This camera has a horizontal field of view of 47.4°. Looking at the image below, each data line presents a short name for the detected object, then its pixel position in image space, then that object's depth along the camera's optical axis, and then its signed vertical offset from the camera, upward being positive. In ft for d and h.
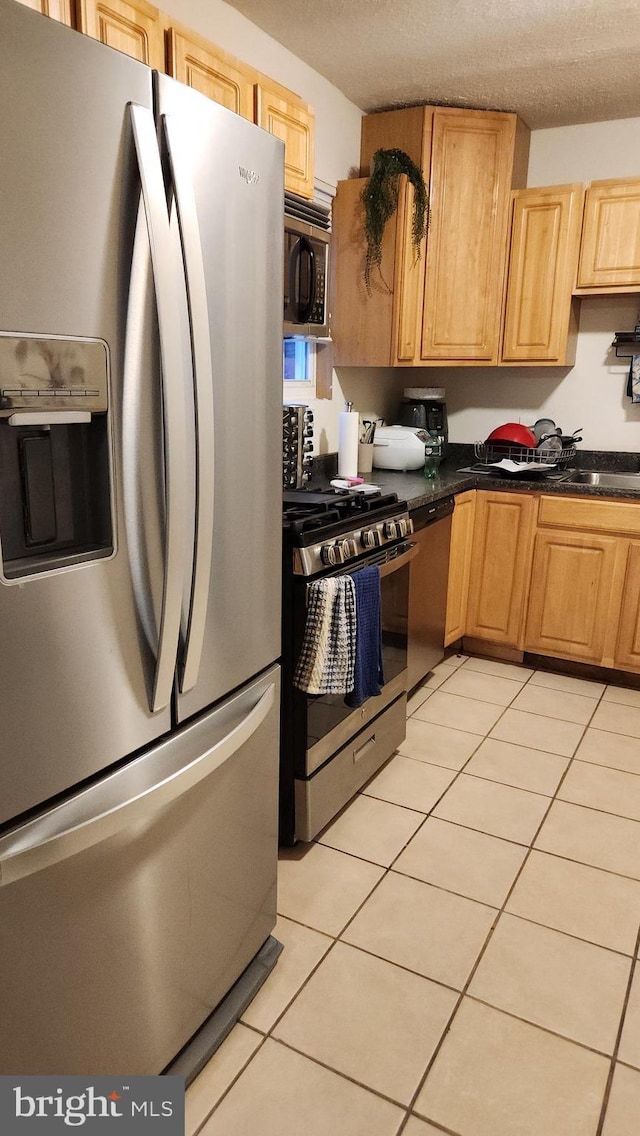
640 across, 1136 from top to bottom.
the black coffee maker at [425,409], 12.36 -0.33
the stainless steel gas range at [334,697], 6.56 -2.81
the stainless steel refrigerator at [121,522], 3.11 -0.70
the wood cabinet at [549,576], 10.64 -2.73
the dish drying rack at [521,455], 11.75 -1.02
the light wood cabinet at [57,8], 4.41 +2.24
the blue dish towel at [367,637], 6.95 -2.36
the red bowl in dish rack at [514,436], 11.93 -0.72
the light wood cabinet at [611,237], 10.48 +2.22
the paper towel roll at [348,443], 10.07 -0.75
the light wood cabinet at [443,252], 10.57 +2.00
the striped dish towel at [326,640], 6.46 -2.20
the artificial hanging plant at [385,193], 10.32 +2.72
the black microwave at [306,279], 7.51 +1.12
